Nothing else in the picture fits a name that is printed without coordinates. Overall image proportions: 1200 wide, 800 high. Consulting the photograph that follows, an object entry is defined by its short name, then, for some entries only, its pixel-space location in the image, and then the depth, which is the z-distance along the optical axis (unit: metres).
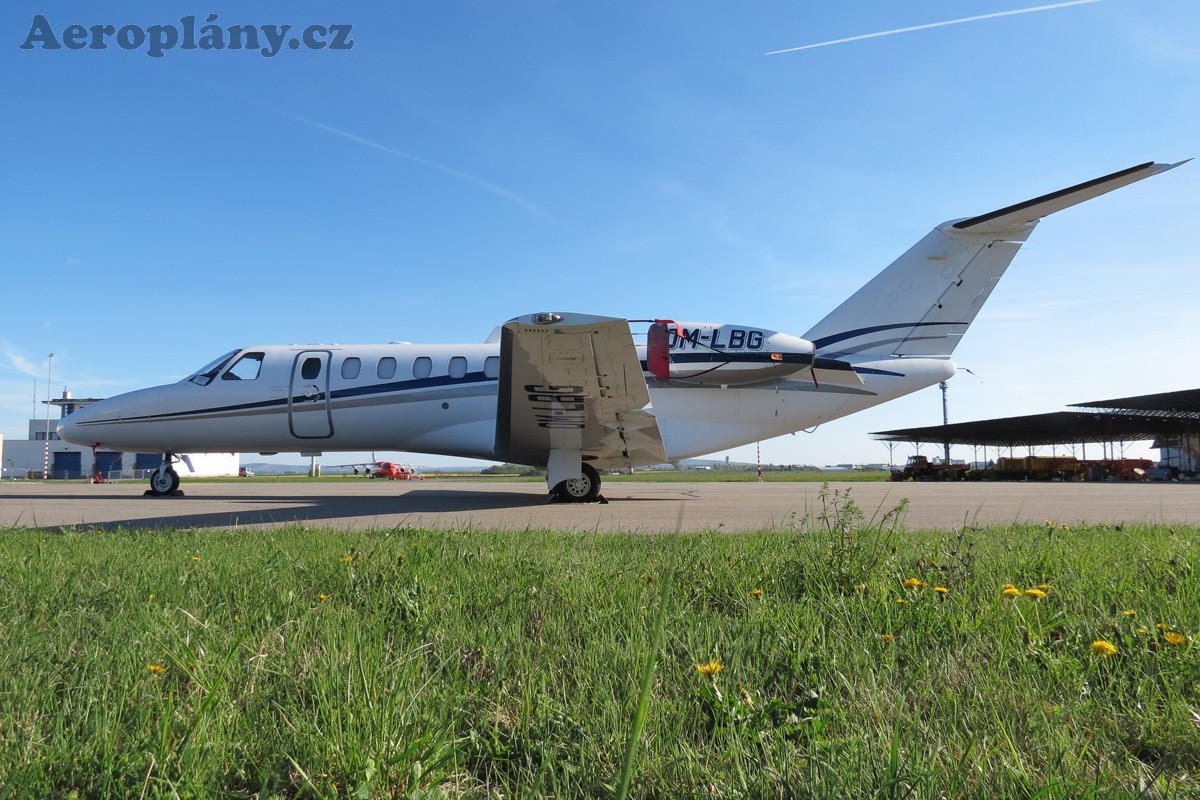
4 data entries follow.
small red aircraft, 58.38
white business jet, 12.52
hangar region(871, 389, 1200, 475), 42.72
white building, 51.19
